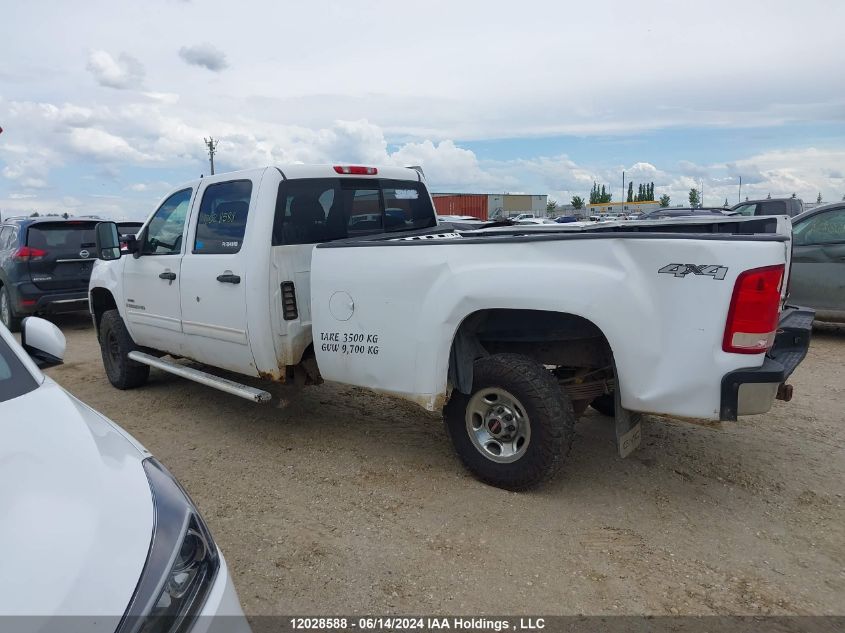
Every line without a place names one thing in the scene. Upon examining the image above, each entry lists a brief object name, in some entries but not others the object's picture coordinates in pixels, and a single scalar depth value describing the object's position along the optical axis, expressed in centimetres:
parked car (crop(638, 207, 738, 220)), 1371
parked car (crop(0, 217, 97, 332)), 955
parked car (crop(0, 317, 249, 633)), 156
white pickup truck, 312
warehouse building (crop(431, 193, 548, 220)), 4688
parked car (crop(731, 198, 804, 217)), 1379
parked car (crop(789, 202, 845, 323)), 789
